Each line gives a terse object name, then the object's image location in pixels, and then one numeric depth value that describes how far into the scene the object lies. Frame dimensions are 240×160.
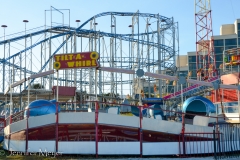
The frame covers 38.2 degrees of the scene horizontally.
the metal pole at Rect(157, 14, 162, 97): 37.12
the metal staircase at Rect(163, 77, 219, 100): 35.75
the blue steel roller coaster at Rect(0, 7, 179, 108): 34.62
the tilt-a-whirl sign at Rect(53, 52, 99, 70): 15.23
